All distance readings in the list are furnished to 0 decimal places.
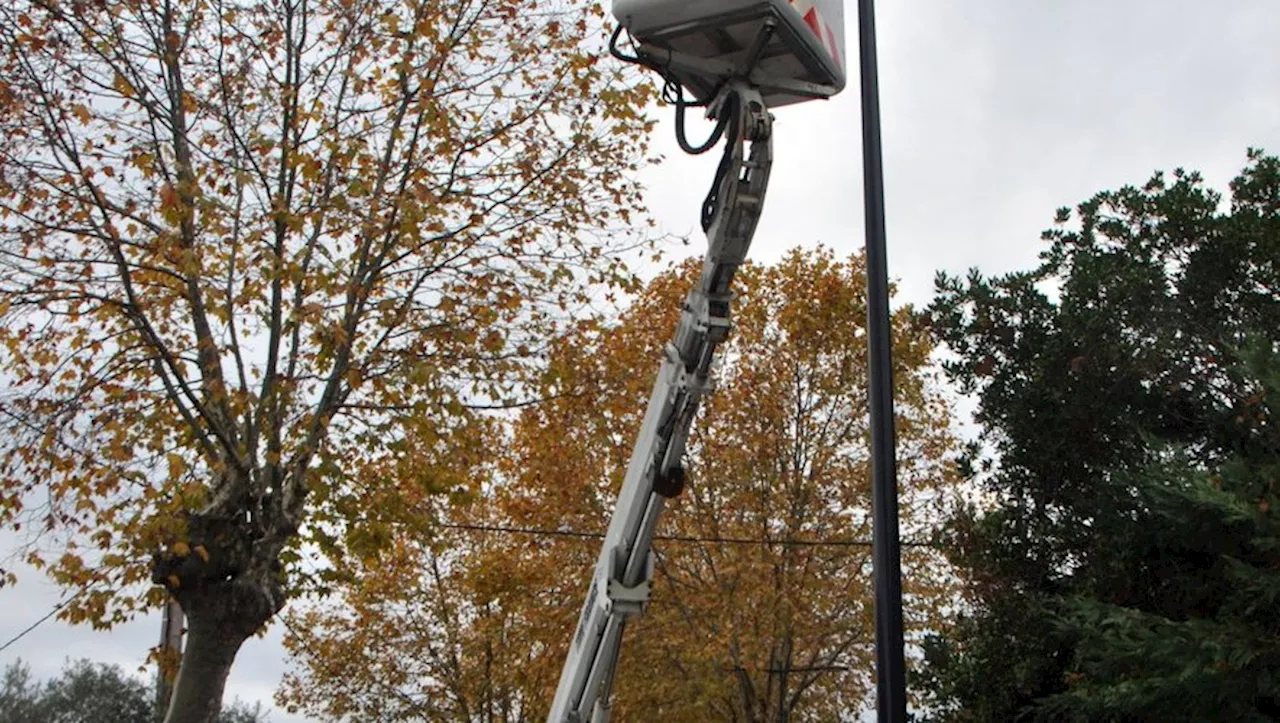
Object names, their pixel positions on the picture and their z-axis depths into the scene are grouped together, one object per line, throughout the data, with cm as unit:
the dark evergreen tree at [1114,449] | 941
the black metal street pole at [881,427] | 619
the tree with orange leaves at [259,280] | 958
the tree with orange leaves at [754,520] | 1783
